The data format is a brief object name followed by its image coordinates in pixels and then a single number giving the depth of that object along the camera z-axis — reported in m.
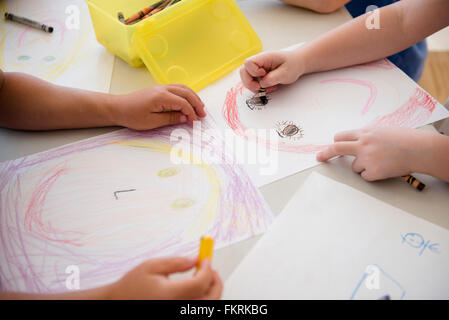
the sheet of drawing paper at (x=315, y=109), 0.60
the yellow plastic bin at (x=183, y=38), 0.67
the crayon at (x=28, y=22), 0.81
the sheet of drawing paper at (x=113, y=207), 0.48
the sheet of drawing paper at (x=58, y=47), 0.73
